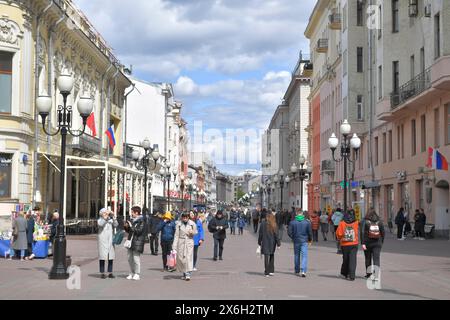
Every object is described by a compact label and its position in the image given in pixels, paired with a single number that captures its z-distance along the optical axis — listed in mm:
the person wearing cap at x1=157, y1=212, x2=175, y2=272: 19938
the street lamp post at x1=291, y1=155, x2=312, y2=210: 39975
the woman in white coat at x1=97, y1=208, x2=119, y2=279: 16922
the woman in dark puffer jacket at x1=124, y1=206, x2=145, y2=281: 16625
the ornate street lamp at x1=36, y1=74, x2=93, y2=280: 16719
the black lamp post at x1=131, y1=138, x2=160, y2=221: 31272
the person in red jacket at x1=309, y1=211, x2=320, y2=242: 33969
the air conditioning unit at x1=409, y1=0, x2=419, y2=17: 38469
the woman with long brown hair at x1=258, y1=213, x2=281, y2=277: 17766
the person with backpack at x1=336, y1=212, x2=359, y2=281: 16688
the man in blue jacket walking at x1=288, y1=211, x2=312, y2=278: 17906
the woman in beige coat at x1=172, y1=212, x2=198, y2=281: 16625
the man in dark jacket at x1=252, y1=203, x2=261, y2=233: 47406
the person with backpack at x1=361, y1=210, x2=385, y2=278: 16734
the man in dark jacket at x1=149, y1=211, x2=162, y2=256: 25023
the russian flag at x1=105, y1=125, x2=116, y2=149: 43719
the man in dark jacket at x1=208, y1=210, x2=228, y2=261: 23094
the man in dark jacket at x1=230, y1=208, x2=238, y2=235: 46594
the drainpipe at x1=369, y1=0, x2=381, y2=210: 47791
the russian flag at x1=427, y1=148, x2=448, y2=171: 32688
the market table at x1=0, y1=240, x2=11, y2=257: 23188
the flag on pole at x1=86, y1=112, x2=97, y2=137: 39950
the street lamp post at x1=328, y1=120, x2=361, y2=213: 26912
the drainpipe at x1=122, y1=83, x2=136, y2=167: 56406
